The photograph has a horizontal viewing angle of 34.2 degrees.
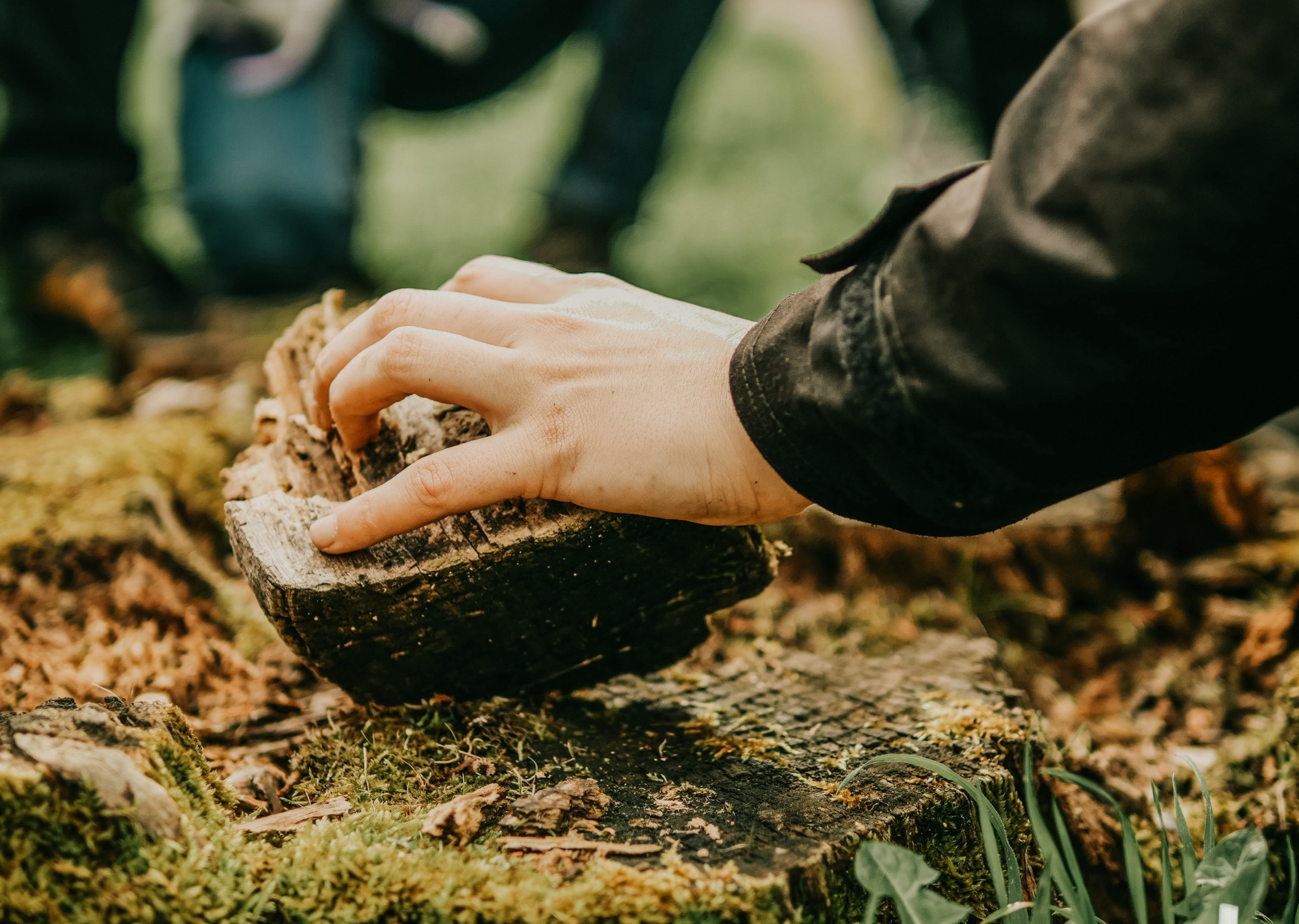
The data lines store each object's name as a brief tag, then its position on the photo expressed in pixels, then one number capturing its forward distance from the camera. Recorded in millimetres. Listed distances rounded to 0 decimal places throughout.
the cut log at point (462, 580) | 528
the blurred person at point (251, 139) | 1132
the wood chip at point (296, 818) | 506
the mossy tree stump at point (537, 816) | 477
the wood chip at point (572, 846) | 498
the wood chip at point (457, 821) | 501
